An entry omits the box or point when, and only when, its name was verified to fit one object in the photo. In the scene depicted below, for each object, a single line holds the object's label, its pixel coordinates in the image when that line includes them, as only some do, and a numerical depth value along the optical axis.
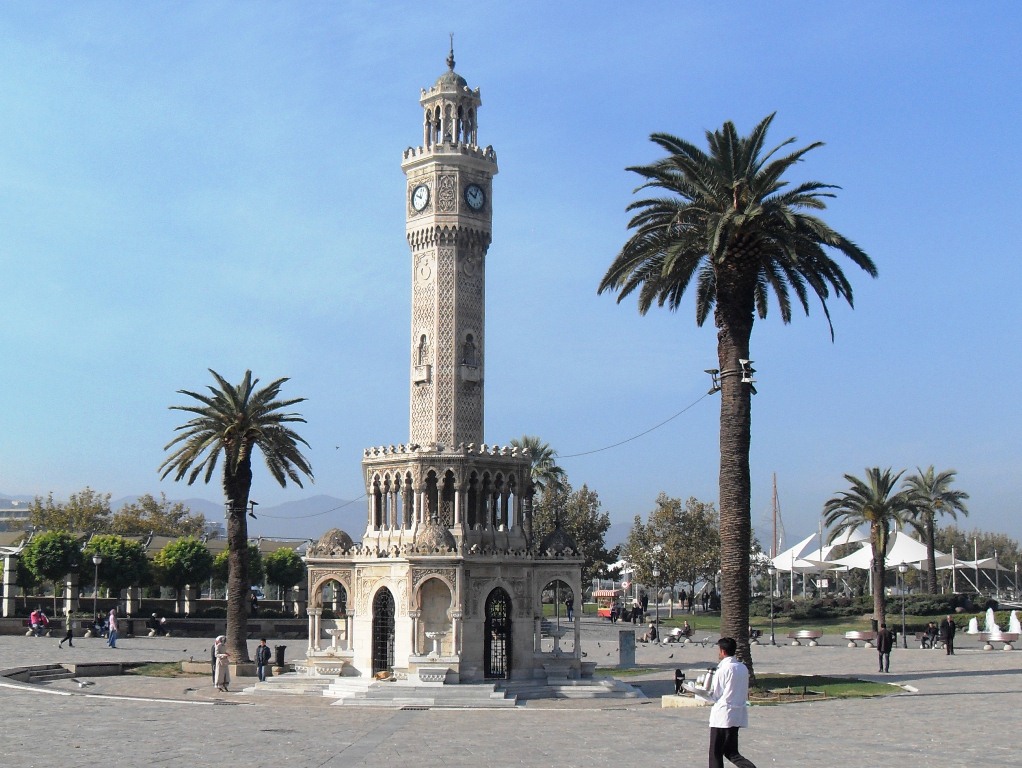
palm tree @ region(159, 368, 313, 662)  41.81
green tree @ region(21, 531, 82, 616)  63.78
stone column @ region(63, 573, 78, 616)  66.31
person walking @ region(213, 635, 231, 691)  35.00
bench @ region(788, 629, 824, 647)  56.06
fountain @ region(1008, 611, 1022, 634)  57.12
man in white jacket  14.10
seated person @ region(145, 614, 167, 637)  61.31
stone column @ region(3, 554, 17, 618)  65.25
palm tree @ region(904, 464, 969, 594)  74.50
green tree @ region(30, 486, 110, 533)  90.62
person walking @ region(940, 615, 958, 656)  46.00
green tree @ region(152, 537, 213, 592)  69.31
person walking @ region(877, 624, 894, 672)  37.34
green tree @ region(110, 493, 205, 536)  97.19
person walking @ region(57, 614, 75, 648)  49.48
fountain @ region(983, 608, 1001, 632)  55.25
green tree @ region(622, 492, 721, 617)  77.88
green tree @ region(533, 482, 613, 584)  79.50
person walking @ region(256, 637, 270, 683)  36.28
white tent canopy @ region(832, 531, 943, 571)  79.19
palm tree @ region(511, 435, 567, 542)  79.25
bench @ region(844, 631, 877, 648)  54.78
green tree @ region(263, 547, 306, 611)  75.75
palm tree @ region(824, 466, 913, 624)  60.09
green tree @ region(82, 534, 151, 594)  66.50
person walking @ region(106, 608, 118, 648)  49.53
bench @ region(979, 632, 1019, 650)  50.66
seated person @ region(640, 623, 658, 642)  60.47
